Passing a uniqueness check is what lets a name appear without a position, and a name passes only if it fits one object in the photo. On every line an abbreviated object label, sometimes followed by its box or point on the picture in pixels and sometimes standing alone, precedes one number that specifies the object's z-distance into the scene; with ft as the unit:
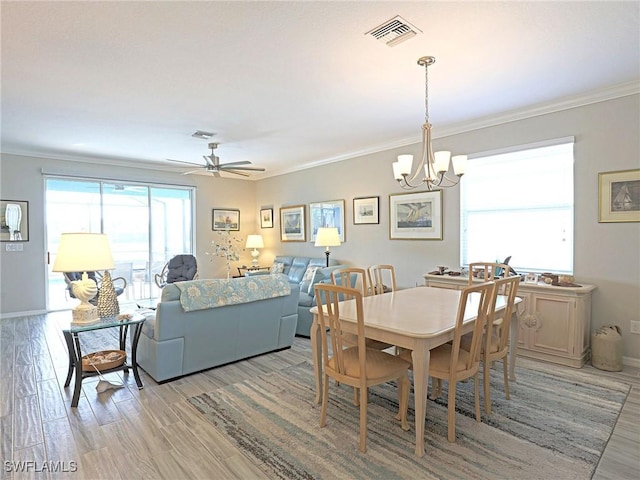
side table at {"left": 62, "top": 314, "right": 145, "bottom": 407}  8.95
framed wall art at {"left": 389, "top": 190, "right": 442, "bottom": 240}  15.55
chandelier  8.90
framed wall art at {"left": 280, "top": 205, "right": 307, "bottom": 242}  22.49
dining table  6.79
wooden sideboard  10.99
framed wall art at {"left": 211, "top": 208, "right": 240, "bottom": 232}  24.97
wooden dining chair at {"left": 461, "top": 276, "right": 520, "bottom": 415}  8.00
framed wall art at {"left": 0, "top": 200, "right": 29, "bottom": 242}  17.90
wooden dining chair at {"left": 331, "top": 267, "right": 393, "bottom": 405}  9.00
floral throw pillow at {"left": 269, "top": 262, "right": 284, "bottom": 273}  22.07
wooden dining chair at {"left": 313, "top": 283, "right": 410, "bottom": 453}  7.06
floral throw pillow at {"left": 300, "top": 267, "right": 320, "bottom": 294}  15.97
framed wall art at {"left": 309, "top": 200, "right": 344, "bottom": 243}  19.88
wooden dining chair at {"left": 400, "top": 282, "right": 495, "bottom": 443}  7.07
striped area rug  6.57
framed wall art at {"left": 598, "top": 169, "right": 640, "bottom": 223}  10.71
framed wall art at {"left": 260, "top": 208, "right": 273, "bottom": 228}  25.30
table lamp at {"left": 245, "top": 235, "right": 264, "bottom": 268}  24.60
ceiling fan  15.85
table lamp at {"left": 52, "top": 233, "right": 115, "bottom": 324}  9.04
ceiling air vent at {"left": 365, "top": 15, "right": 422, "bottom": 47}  7.39
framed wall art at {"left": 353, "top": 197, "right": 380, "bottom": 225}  17.93
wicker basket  9.70
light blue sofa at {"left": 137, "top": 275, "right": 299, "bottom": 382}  10.07
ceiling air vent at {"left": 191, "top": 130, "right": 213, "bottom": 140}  15.36
